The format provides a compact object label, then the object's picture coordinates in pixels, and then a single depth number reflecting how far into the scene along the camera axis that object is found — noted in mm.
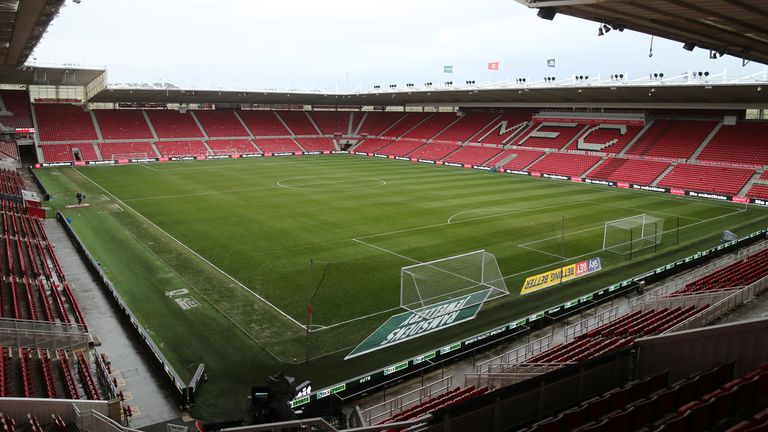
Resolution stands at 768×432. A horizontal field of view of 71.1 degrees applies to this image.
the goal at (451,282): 18641
